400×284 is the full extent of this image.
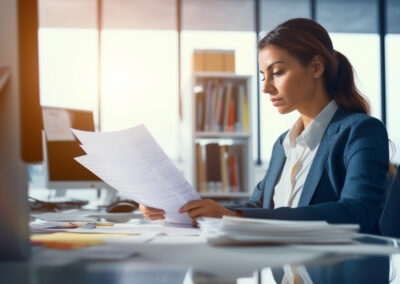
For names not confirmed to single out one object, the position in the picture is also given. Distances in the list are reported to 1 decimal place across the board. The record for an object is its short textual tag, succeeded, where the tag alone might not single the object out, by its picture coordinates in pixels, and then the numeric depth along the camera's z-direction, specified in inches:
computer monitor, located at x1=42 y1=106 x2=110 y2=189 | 86.9
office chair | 51.1
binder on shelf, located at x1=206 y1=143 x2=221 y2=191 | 124.6
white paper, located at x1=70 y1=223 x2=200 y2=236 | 28.5
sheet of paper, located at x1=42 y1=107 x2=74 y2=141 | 85.9
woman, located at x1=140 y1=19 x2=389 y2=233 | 42.2
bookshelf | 124.8
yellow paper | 22.5
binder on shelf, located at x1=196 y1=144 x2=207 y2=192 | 124.1
